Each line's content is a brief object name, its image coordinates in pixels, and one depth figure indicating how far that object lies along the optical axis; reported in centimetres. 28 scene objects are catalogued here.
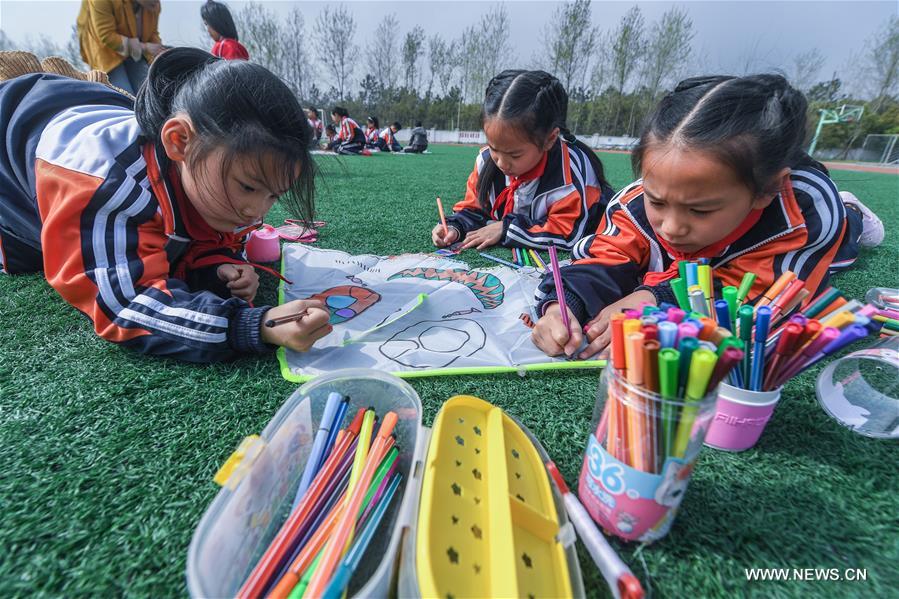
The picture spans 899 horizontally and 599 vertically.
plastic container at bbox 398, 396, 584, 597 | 39
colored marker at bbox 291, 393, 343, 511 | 54
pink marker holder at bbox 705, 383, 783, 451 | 63
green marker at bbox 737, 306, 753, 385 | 57
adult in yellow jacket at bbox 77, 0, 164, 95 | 234
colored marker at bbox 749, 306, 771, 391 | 57
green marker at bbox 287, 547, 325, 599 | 41
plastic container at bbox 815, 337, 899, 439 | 74
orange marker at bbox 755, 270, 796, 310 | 70
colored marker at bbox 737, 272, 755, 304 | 70
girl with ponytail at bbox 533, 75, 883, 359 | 88
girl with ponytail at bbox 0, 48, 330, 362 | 84
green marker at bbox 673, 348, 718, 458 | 41
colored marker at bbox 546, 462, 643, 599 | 44
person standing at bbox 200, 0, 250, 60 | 298
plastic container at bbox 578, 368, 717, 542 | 47
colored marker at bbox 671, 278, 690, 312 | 67
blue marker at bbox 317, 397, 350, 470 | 57
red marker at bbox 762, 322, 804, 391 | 54
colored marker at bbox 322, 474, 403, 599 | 41
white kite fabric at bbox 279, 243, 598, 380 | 93
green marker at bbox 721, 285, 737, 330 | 63
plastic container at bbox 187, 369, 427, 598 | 41
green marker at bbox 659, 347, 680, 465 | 43
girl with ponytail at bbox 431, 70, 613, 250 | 167
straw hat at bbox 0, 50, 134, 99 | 133
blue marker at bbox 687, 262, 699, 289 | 69
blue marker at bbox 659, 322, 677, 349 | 45
